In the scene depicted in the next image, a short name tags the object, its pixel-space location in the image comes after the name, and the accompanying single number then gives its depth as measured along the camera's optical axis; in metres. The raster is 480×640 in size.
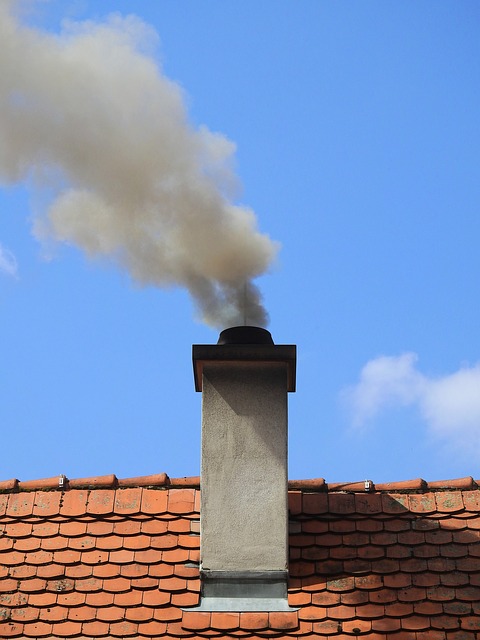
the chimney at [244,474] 14.62
